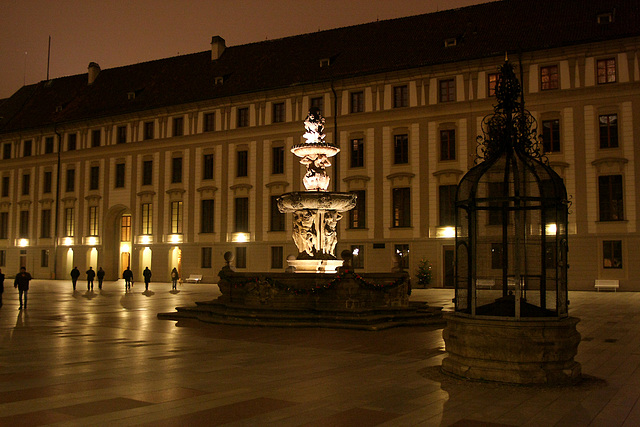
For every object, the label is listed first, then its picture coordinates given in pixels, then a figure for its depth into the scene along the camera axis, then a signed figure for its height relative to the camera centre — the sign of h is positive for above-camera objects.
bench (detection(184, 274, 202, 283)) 42.75 -1.31
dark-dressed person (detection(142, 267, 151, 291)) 31.72 -0.82
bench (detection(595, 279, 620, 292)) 31.14 -1.29
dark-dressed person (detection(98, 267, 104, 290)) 33.55 -0.97
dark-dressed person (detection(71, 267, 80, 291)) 31.97 -0.79
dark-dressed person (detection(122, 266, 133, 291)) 32.88 -0.92
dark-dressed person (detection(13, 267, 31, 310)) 20.39 -0.73
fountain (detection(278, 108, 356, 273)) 18.16 +1.28
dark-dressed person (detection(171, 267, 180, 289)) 33.24 -0.97
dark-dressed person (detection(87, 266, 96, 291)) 32.00 -0.87
